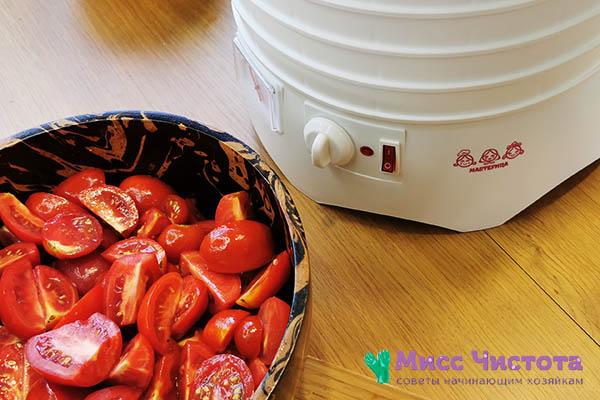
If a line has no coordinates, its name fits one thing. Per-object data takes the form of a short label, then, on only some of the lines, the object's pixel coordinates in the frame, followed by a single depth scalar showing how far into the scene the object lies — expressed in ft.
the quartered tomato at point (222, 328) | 1.39
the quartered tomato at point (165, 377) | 1.33
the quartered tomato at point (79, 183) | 1.62
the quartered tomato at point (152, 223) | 1.58
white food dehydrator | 1.41
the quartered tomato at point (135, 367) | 1.31
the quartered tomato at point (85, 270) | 1.52
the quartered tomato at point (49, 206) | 1.58
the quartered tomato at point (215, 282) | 1.47
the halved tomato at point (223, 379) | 1.28
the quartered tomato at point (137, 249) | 1.50
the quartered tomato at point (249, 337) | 1.36
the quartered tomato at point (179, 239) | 1.54
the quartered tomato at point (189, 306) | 1.44
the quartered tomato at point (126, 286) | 1.40
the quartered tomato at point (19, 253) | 1.48
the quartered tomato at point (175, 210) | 1.63
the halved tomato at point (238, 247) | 1.44
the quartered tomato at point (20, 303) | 1.38
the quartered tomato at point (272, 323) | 1.33
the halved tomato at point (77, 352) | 1.27
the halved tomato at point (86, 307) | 1.39
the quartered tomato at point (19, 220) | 1.54
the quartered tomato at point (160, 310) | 1.37
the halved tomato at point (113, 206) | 1.57
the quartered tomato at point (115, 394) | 1.28
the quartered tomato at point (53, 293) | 1.41
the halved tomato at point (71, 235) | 1.49
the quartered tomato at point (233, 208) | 1.53
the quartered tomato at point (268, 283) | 1.43
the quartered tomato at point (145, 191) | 1.63
